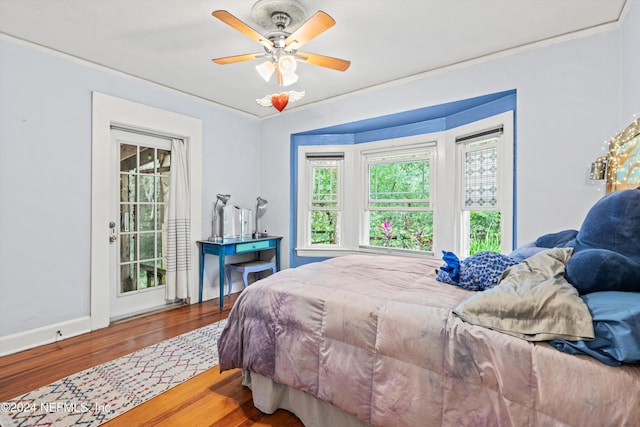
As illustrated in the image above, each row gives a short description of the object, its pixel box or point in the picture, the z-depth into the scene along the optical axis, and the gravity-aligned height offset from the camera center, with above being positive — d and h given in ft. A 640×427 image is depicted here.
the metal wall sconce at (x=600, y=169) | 7.15 +1.03
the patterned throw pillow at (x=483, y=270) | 5.38 -1.04
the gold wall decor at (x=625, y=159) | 5.75 +1.09
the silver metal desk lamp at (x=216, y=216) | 13.10 -0.23
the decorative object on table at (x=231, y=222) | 13.30 -0.50
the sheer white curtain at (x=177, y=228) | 11.93 -0.69
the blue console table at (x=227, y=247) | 11.85 -1.48
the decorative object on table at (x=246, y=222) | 14.05 -0.53
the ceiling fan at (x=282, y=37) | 6.49 +3.75
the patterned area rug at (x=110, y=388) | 5.77 -3.84
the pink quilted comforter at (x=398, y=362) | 3.19 -1.96
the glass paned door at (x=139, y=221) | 10.76 -0.40
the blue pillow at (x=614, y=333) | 2.95 -1.19
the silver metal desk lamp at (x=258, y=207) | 14.40 +0.18
